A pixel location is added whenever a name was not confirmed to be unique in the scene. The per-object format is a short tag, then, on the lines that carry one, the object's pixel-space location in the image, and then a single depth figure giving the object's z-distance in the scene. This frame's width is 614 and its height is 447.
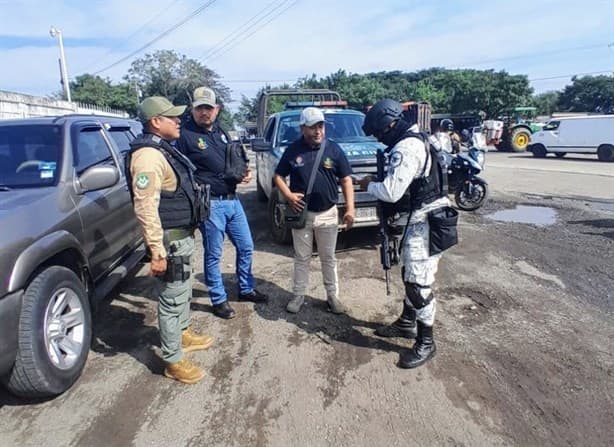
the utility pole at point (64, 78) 26.38
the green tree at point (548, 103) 68.12
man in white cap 3.53
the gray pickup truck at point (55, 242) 2.38
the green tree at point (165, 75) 49.62
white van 17.42
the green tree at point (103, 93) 44.53
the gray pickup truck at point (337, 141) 5.21
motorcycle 7.82
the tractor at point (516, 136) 23.70
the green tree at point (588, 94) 61.53
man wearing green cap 2.49
